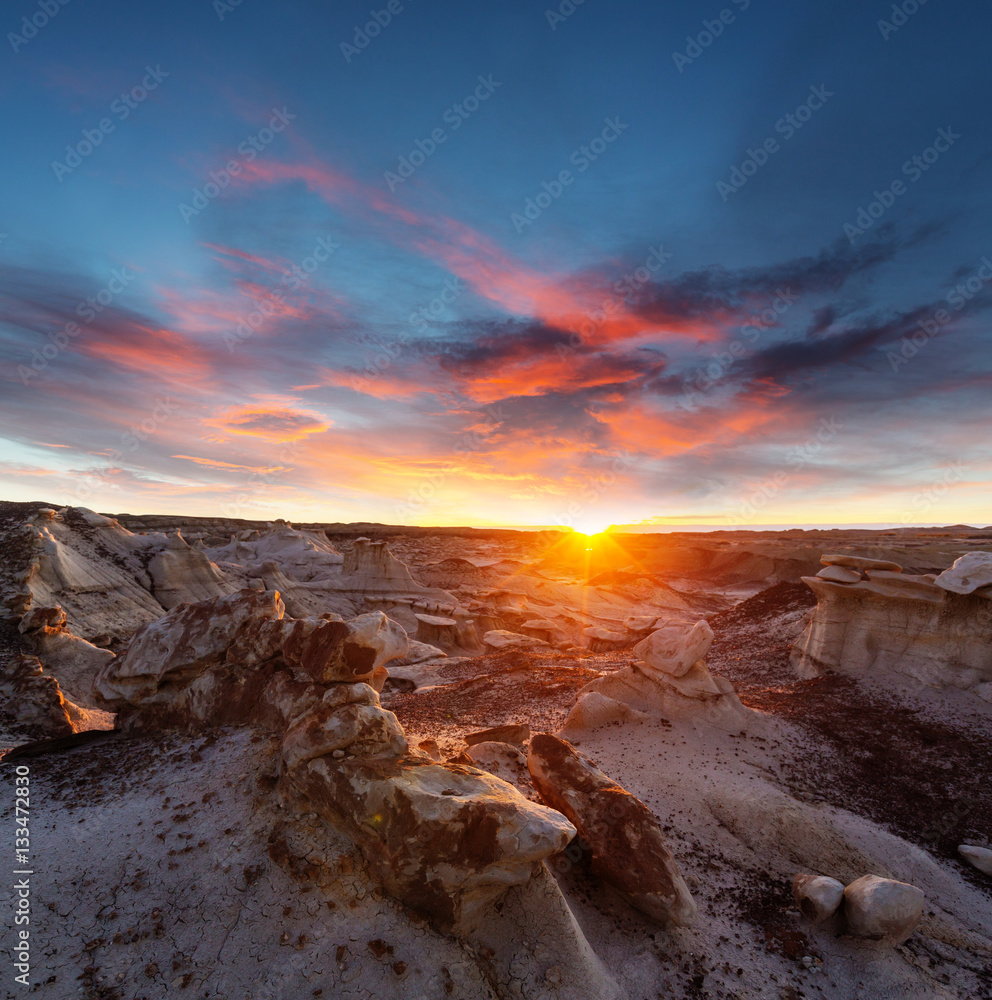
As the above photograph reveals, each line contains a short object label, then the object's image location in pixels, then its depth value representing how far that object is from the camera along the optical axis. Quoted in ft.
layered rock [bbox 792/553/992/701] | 41.96
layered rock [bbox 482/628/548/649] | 85.76
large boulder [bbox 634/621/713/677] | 37.60
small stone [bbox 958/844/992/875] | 24.81
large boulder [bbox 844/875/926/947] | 18.93
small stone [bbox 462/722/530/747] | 31.63
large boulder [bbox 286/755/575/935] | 15.11
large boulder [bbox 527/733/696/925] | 18.80
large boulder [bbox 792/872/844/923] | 19.74
